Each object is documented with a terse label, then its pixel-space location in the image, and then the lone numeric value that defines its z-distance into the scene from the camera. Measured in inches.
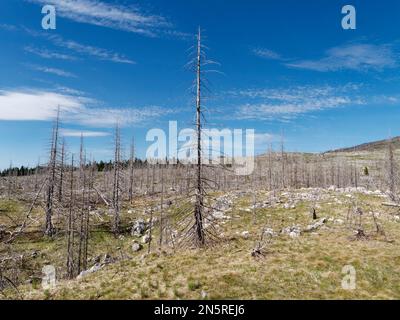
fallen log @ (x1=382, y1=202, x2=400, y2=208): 1422.7
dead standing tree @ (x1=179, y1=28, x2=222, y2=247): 845.2
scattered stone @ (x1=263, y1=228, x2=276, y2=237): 1009.8
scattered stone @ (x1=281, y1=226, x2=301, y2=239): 958.8
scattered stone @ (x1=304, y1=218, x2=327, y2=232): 1092.9
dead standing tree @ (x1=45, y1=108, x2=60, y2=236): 1689.2
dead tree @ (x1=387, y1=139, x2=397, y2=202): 1997.8
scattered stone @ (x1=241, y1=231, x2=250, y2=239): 1002.0
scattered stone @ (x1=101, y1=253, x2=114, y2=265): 1352.7
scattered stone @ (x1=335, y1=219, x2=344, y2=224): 1166.3
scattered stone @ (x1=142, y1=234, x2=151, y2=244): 1685.3
